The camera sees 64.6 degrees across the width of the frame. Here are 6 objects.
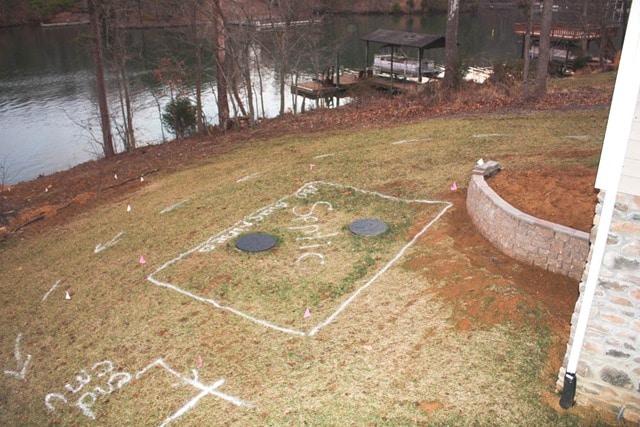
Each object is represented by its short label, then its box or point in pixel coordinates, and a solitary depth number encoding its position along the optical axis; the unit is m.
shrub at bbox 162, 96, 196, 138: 23.58
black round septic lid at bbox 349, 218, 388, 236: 9.33
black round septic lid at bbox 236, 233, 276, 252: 9.26
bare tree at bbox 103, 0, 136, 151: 19.56
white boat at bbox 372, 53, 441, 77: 30.28
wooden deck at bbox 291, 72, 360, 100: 32.72
